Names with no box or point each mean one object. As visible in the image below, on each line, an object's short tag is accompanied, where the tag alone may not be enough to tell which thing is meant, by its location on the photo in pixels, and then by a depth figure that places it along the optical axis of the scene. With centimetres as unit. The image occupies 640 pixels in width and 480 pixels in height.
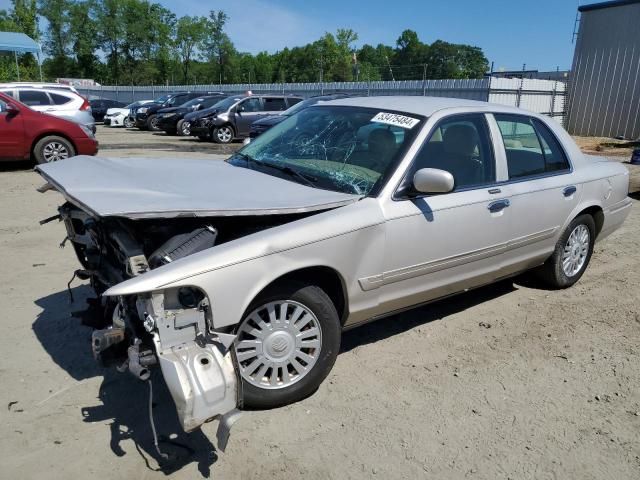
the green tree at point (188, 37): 8456
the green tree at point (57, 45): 7912
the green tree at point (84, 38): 7881
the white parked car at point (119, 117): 2505
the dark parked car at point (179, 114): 2080
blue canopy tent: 3500
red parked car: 1059
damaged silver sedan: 269
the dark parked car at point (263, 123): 1507
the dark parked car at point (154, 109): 2309
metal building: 2022
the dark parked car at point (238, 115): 1812
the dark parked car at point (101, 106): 2705
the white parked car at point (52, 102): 1327
